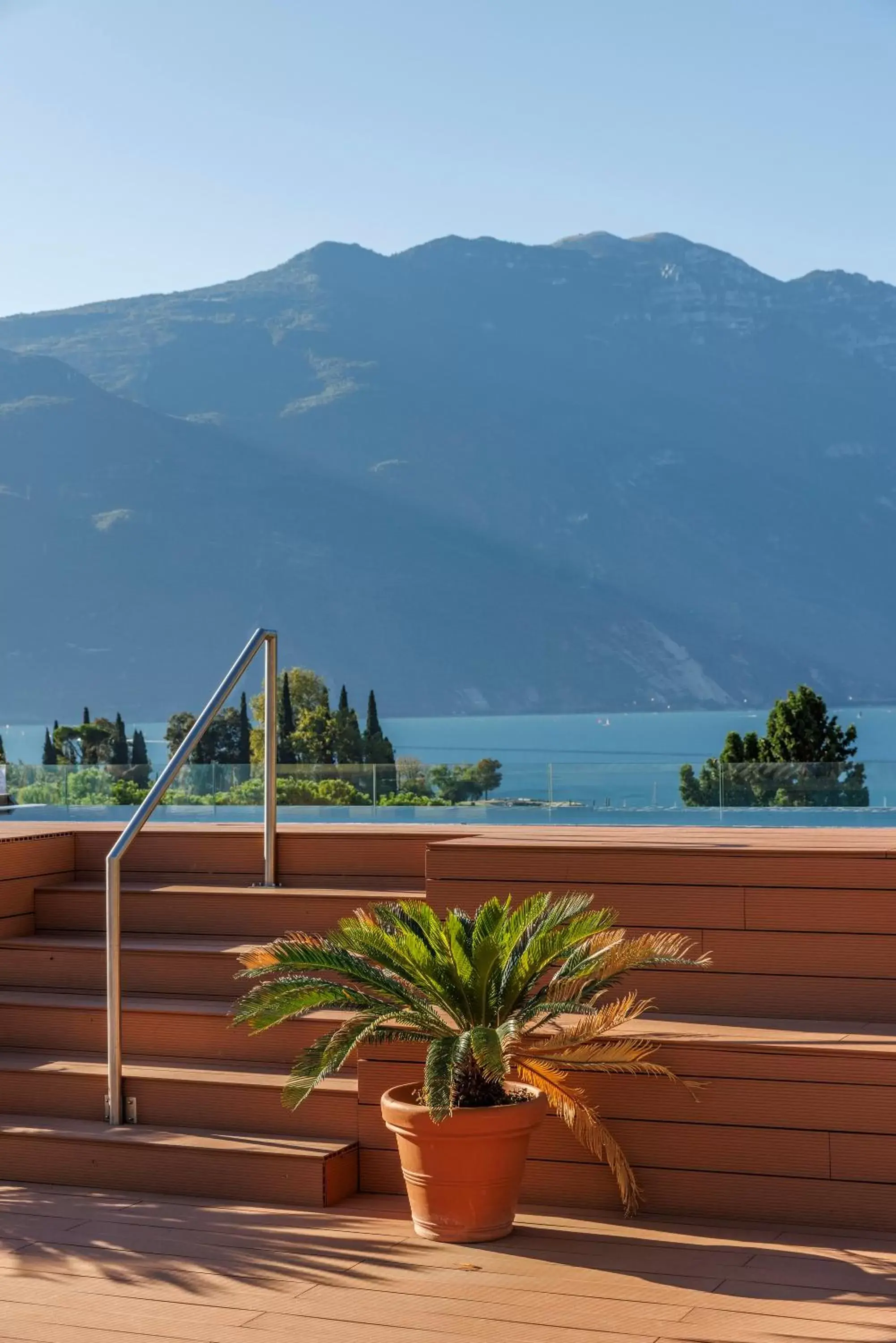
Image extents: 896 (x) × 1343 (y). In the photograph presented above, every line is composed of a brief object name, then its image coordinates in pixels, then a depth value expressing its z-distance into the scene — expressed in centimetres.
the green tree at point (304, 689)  2692
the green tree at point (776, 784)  1063
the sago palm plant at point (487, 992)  381
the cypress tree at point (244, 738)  2256
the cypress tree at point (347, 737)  2009
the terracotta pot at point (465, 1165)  366
